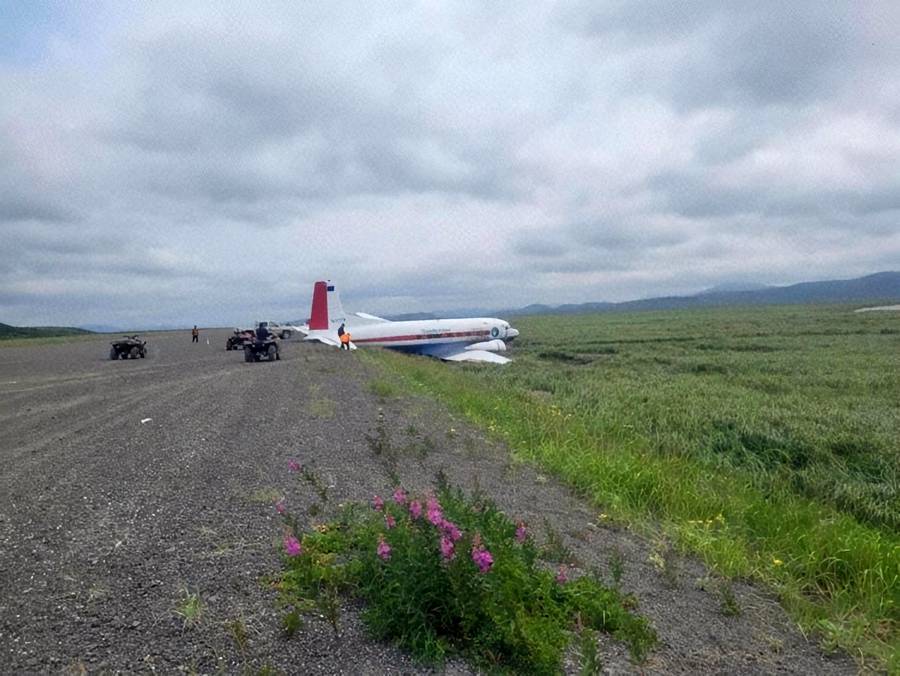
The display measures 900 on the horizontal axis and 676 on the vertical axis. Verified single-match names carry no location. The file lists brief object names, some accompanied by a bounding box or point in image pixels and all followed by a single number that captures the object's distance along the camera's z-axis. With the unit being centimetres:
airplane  3788
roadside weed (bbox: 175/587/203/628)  389
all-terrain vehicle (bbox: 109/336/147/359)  3422
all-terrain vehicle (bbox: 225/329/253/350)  4059
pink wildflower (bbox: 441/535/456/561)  343
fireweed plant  345
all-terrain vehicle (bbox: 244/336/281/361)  2783
